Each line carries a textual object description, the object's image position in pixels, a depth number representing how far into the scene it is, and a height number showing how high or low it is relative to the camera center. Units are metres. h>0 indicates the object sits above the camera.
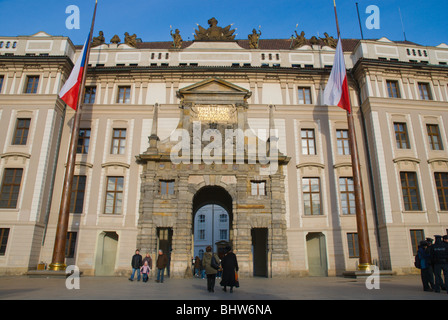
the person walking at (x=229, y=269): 11.85 -0.71
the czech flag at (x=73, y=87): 21.34 +10.51
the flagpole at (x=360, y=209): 19.98 +2.59
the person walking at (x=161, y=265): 16.88 -0.82
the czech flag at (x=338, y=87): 21.88 +10.95
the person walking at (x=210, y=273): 12.16 -0.87
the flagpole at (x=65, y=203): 19.38 +2.77
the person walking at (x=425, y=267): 11.74 -0.58
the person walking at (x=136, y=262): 18.36 -0.75
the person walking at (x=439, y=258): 11.08 -0.25
